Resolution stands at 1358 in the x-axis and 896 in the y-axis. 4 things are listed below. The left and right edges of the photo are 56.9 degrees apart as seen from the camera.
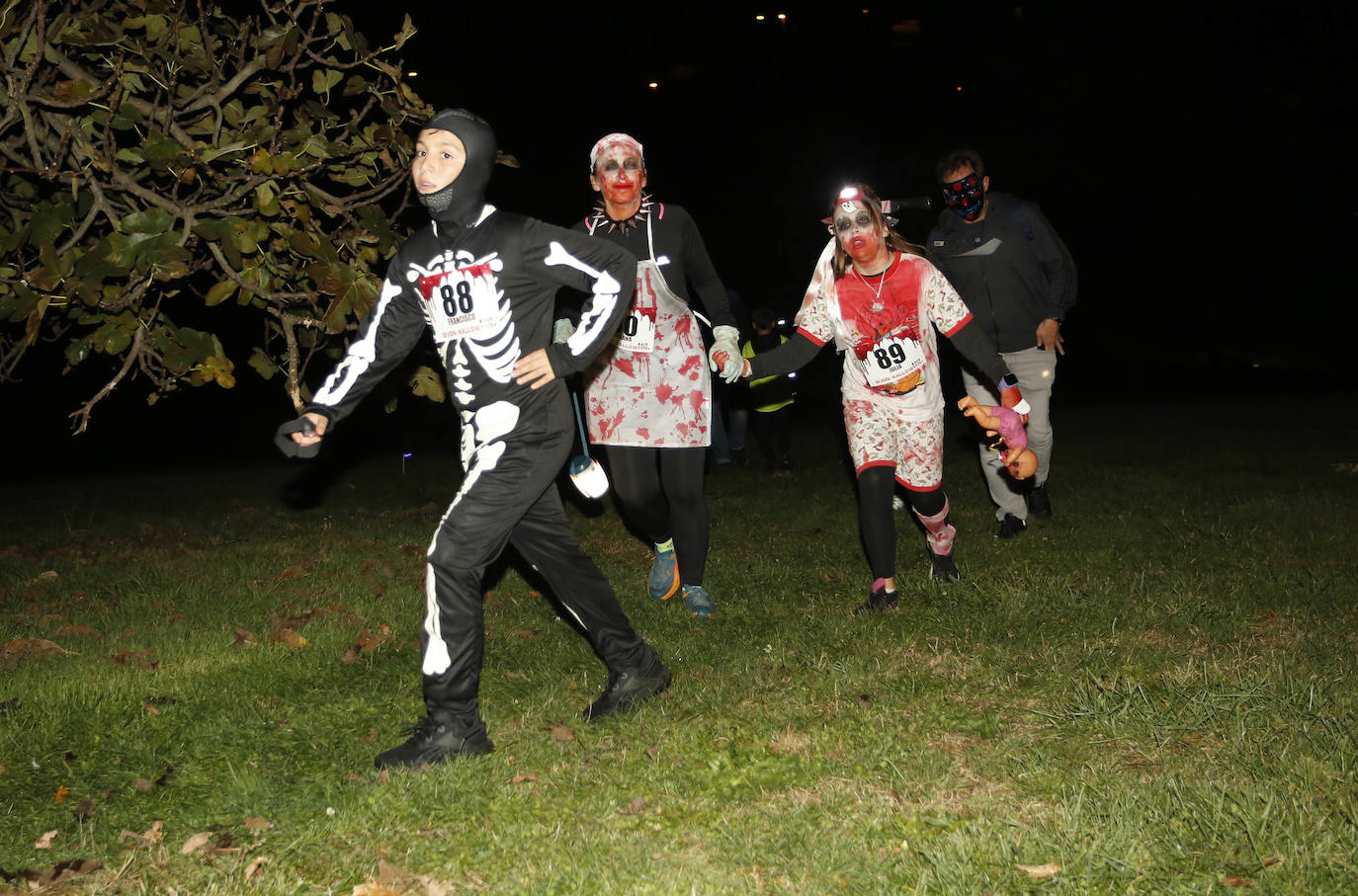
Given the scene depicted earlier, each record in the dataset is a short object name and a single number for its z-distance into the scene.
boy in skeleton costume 4.53
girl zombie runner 6.24
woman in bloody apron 6.39
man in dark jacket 8.11
